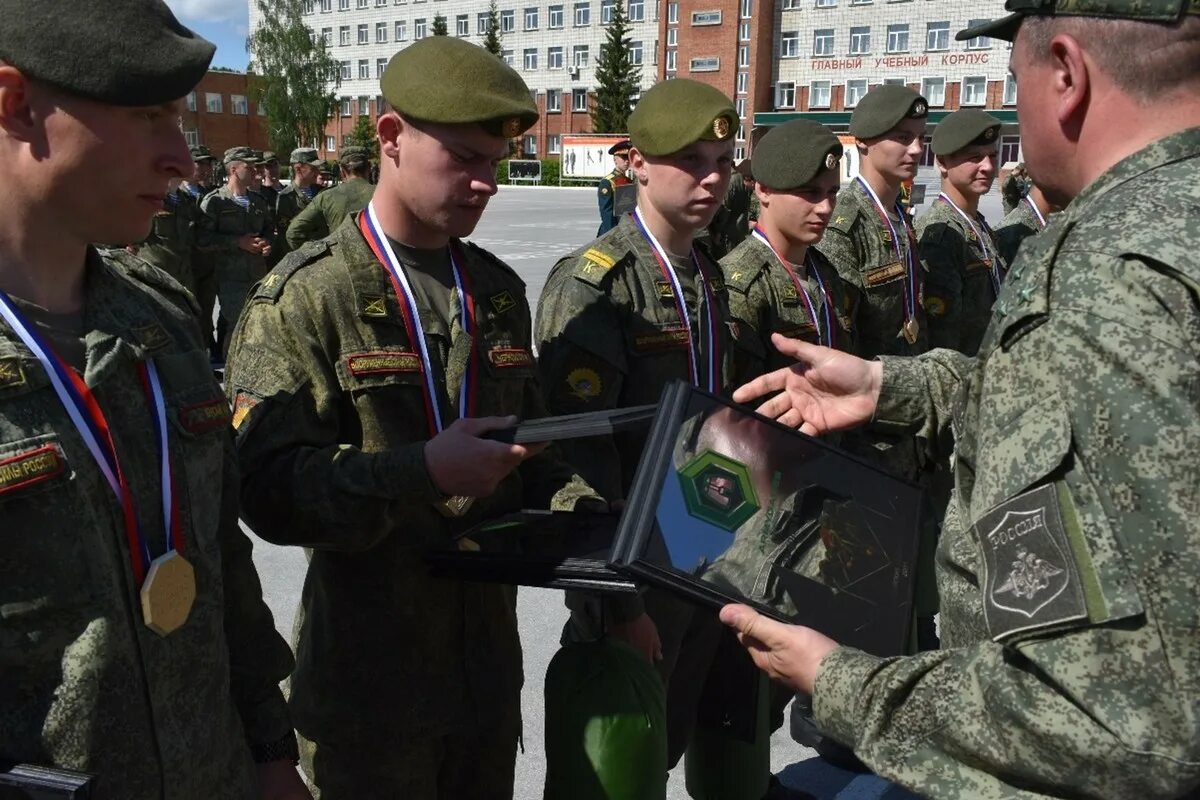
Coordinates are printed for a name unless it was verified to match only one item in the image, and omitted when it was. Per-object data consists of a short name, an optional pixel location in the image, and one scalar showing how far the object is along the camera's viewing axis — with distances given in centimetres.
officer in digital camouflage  126
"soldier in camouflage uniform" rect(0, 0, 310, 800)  147
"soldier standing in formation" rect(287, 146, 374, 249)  987
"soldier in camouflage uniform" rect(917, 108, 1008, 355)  571
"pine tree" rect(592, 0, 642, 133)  5875
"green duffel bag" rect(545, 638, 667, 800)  229
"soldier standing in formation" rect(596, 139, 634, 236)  1284
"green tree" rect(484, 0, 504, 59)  6350
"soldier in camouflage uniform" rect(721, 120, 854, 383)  399
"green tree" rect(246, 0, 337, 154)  6175
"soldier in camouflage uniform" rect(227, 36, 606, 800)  217
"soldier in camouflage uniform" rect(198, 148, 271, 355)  1066
